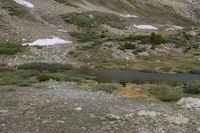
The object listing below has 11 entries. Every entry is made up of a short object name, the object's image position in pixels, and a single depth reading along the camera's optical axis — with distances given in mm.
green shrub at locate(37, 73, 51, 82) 45822
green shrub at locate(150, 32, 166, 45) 84812
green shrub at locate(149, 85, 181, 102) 38612
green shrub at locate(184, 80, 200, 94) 43250
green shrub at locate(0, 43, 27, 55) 71250
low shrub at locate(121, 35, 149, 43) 85875
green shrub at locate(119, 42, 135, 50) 79188
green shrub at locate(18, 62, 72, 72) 61531
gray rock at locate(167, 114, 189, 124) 30975
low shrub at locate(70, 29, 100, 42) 89875
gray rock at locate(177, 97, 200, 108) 35469
